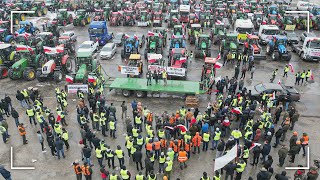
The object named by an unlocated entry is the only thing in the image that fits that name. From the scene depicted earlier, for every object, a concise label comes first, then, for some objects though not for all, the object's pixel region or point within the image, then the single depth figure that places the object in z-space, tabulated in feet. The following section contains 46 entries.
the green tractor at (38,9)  130.37
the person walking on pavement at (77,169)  36.86
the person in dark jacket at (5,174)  36.72
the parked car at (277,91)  57.72
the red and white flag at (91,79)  63.46
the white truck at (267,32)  93.76
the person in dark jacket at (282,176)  34.46
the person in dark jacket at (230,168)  36.94
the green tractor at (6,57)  72.59
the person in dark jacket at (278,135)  45.16
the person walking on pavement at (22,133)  46.01
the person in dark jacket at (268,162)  37.14
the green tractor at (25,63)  69.15
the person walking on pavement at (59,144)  41.60
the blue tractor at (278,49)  82.69
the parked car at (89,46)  82.33
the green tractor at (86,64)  67.43
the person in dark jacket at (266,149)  40.29
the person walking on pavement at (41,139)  43.57
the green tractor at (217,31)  97.45
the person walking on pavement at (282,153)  40.59
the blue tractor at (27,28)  98.84
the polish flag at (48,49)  68.59
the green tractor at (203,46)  82.84
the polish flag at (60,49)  69.00
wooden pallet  59.57
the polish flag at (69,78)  62.75
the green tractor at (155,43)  82.97
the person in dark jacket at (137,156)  39.22
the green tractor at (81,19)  117.50
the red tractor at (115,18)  119.14
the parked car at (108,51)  83.87
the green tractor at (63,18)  117.39
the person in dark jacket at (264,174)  35.19
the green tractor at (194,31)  97.14
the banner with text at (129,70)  66.69
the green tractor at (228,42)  85.22
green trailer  60.80
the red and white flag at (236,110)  50.36
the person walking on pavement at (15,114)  49.38
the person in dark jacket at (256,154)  41.14
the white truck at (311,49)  80.44
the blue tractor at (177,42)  81.36
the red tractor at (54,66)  68.39
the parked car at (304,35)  91.66
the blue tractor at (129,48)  83.47
